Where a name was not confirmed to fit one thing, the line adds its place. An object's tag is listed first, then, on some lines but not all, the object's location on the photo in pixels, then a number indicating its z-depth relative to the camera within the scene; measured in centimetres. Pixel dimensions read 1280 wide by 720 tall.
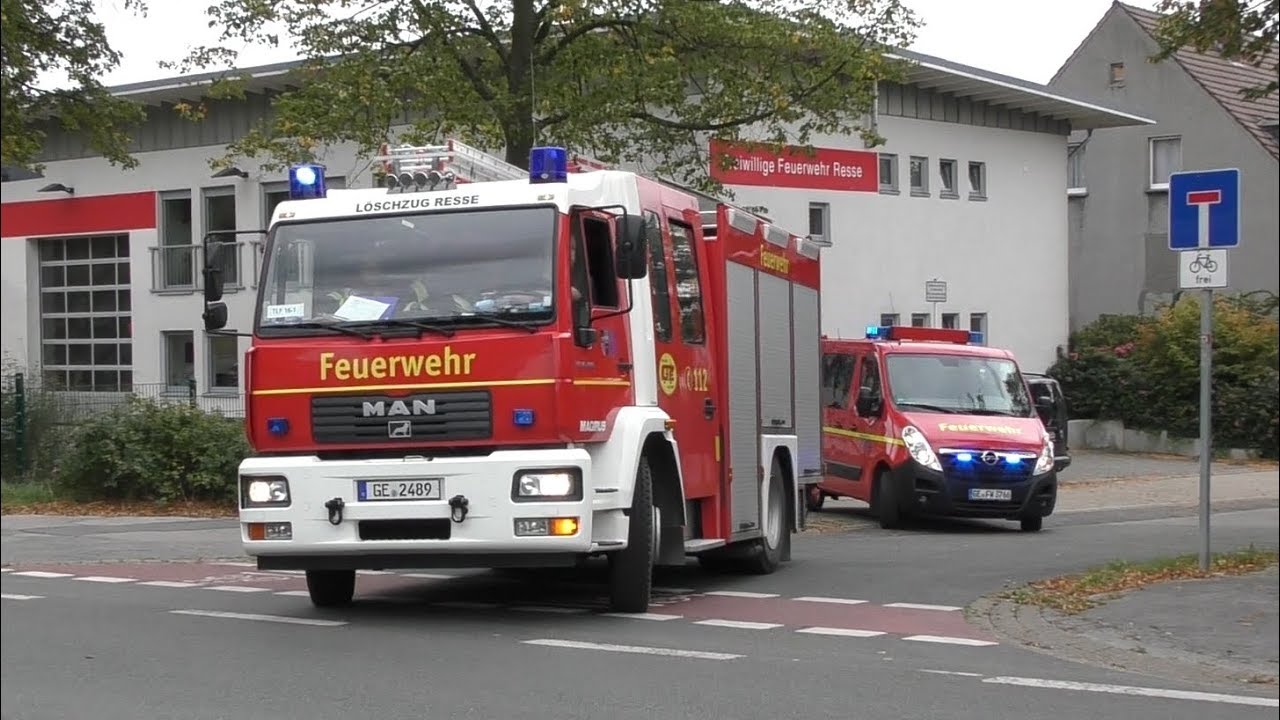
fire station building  3394
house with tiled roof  2433
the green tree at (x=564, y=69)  2067
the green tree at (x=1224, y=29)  1146
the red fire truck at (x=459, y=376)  1053
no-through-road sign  1201
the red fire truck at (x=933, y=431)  1938
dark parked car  2266
